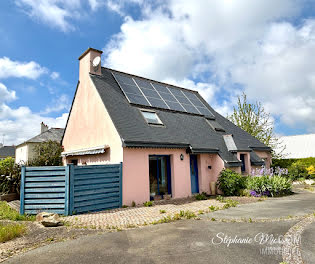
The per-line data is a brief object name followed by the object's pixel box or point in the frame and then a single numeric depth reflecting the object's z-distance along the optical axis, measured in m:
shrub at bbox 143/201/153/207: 9.95
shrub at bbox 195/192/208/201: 11.56
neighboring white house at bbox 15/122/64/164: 26.73
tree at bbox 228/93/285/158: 27.29
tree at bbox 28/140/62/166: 15.68
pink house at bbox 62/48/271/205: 10.60
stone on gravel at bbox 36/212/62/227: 6.80
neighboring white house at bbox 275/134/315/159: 34.28
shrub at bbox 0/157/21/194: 12.44
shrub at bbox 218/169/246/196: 12.60
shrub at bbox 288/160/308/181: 20.08
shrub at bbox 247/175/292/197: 12.22
